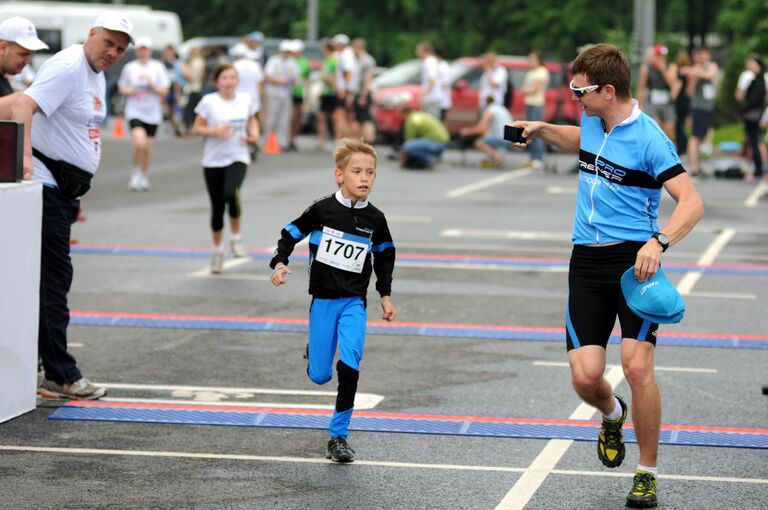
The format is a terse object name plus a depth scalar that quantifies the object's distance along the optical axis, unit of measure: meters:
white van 45.06
